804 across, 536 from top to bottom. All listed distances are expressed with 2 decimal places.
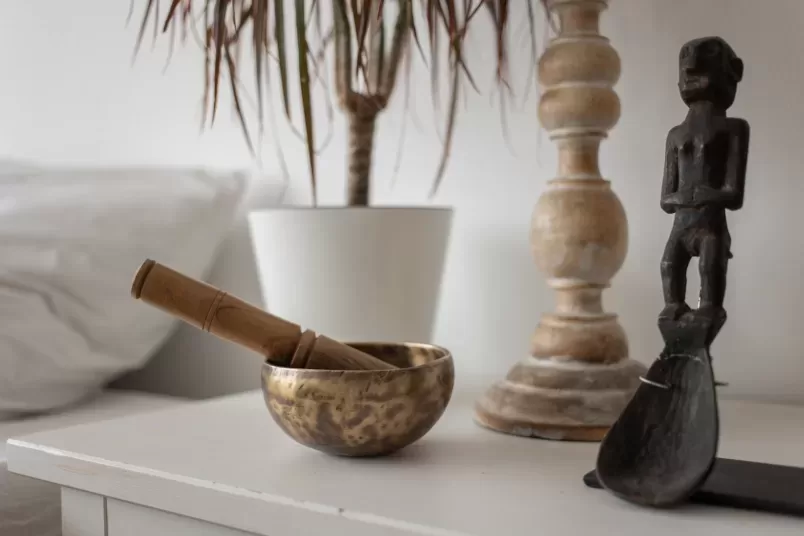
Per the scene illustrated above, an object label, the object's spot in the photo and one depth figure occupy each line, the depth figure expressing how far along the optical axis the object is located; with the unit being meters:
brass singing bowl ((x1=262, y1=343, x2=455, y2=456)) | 0.51
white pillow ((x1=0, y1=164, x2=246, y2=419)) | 0.90
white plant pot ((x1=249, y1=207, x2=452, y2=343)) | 0.77
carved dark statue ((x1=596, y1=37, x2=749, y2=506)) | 0.42
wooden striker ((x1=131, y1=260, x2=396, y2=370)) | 0.53
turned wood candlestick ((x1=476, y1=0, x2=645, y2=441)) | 0.62
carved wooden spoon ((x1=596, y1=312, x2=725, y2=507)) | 0.42
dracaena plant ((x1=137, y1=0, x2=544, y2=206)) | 0.64
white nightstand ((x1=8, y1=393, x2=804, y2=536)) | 0.42
